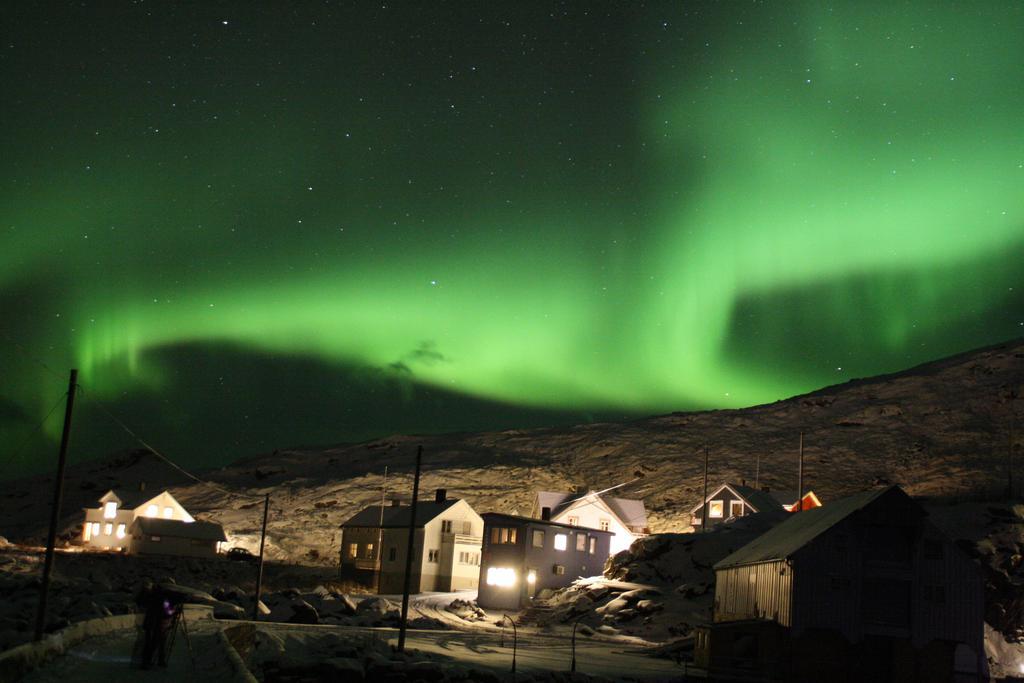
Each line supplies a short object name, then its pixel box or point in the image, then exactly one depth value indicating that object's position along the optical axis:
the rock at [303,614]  52.66
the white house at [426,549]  82.99
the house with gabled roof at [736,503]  87.19
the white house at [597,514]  90.38
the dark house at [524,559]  74.69
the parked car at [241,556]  97.25
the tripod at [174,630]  23.91
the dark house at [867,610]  44.38
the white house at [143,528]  100.25
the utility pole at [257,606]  53.09
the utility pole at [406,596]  40.56
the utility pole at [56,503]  27.85
